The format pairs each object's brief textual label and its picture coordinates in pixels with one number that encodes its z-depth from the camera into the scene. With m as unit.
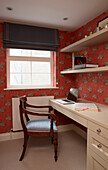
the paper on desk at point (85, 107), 1.67
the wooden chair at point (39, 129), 1.84
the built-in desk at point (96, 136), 1.18
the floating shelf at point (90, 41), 1.64
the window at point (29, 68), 2.61
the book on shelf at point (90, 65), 1.91
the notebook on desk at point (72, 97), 2.25
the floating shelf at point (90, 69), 1.65
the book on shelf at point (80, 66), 1.96
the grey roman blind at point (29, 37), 2.36
